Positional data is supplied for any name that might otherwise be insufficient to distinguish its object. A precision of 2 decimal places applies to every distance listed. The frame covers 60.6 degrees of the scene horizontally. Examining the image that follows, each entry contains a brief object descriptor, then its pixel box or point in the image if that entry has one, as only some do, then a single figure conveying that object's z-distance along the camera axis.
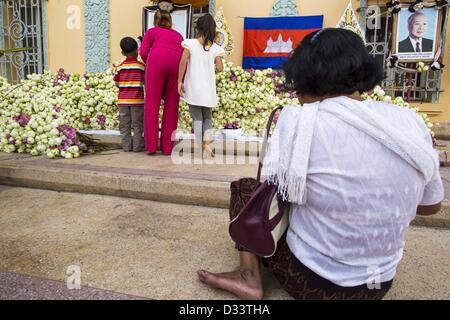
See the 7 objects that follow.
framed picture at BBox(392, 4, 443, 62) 5.68
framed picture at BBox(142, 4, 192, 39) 6.86
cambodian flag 6.66
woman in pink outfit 4.41
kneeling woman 1.45
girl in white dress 4.26
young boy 4.71
